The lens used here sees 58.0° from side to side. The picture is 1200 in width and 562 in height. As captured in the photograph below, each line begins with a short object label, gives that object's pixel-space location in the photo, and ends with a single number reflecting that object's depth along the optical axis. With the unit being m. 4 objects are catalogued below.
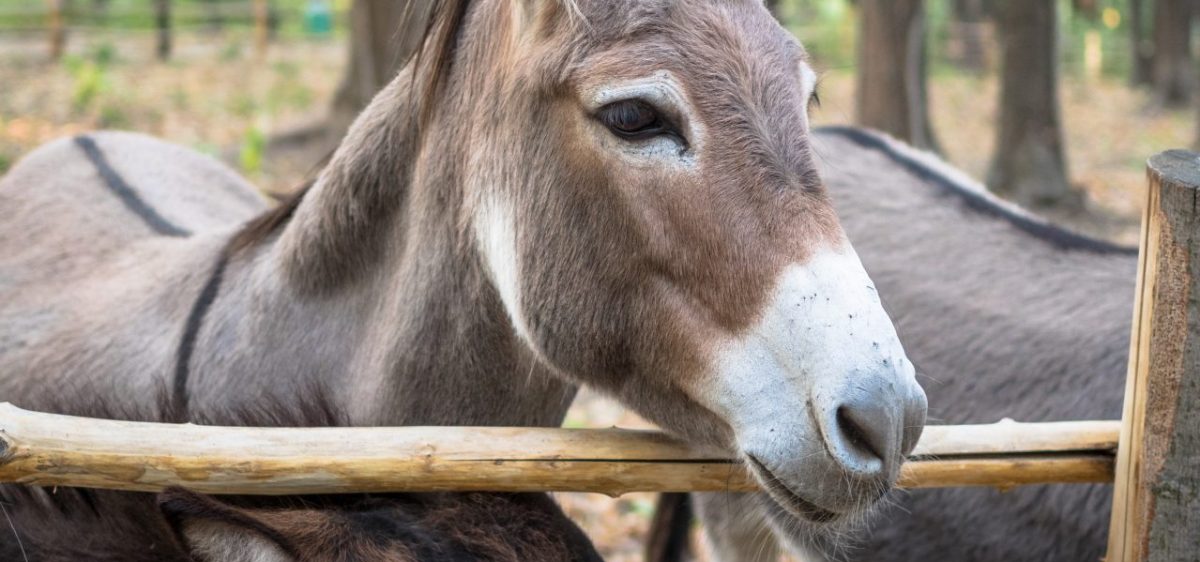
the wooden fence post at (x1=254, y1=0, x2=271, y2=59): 17.89
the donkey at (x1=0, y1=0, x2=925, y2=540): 1.89
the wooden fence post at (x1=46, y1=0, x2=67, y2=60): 15.84
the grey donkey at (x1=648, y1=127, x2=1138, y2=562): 3.20
